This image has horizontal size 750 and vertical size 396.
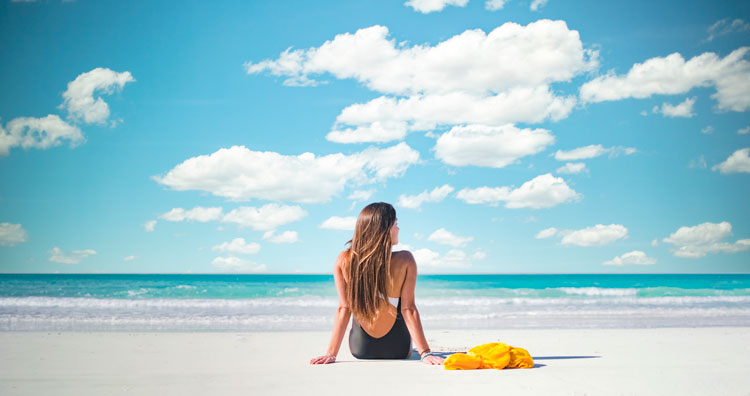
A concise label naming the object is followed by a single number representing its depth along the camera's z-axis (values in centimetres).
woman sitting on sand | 430
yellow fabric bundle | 441
